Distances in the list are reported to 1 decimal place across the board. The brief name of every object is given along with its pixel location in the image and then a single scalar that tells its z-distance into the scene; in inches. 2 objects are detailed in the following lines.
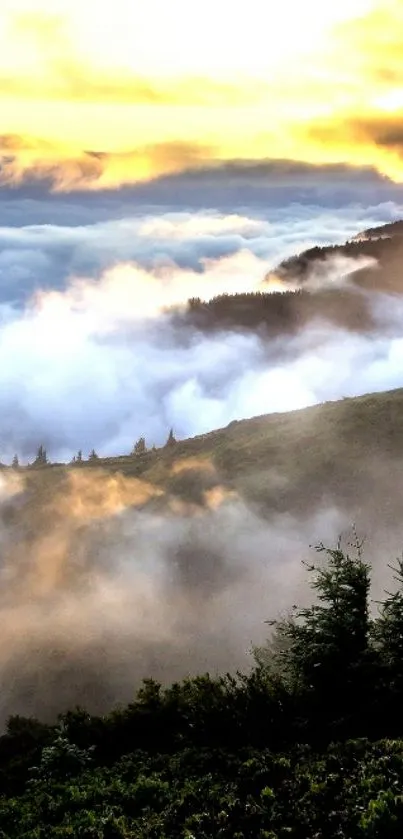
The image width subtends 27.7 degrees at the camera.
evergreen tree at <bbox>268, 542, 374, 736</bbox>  1037.8
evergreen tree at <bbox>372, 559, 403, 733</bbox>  968.3
